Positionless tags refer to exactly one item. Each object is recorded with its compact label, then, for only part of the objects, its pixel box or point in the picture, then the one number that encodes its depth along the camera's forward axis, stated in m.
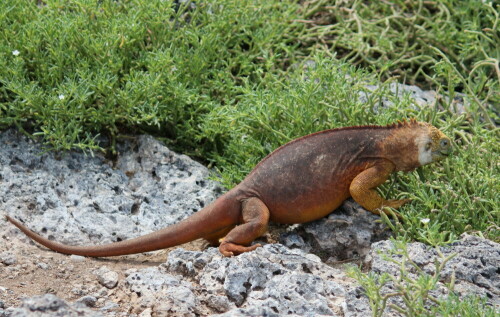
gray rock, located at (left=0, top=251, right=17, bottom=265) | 10.01
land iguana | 10.62
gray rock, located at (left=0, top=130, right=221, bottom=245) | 10.85
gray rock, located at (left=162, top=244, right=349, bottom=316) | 8.58
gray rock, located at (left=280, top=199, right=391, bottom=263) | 10.75
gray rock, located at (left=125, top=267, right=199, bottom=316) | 8.72
